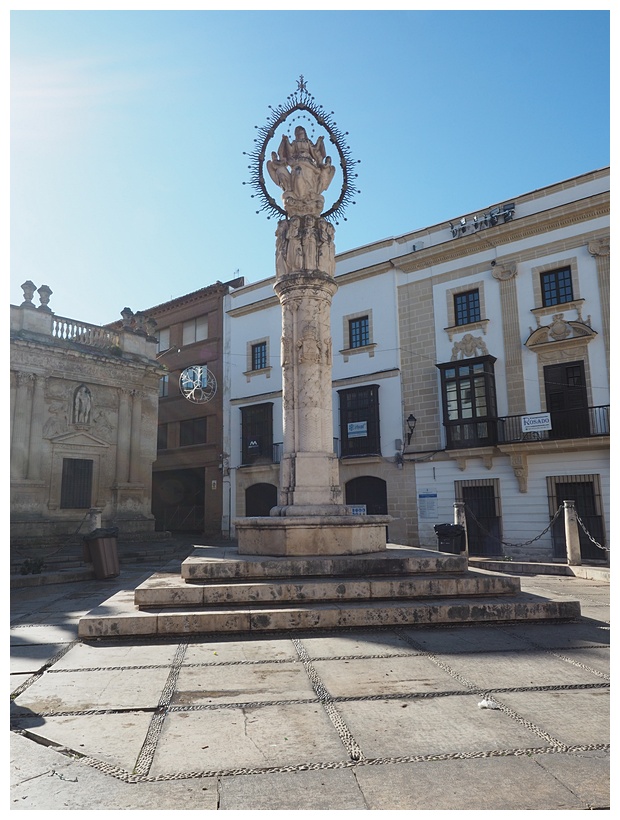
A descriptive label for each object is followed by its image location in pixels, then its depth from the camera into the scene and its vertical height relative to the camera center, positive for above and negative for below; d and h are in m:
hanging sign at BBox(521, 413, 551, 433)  16.75 +1.18
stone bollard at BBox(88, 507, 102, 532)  15.10 -1.32
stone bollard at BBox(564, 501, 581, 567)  11.98 -1.62
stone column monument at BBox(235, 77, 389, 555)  7.52 +1.43
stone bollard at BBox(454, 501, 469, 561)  13.99 -1.26
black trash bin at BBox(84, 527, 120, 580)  11.25 -1.63
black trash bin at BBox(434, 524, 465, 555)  13.21 -1.75
